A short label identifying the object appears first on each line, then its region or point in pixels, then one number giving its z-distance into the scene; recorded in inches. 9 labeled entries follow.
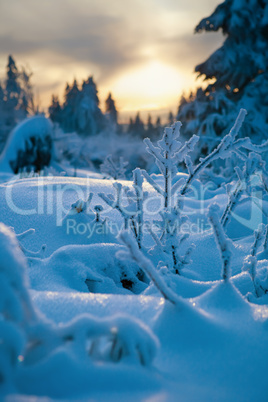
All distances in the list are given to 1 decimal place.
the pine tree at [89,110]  1535.4
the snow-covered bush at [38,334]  25.7
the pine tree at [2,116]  1048.4
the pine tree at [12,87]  1251.8
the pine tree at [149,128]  1858.1
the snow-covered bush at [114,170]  291.6
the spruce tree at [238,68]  350.9
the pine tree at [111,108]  1846.7
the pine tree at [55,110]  1584.6
